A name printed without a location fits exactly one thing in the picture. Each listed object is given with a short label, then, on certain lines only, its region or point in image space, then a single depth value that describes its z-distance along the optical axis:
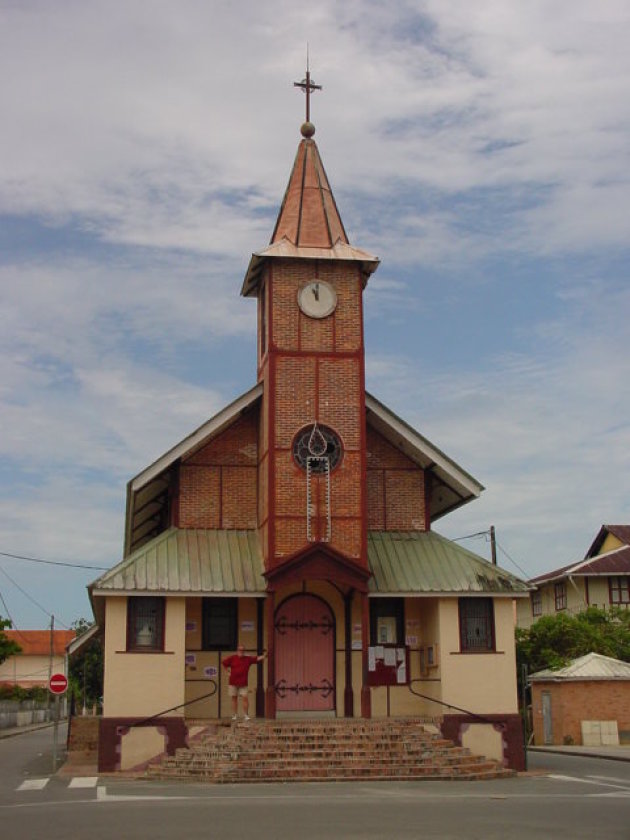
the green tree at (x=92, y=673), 64.81
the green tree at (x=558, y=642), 42.69
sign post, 27.22
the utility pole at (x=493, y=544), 47.19
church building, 25.28
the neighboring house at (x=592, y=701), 36.56
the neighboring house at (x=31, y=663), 104.31
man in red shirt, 24.14
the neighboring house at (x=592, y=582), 53.62
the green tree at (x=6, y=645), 52.75
